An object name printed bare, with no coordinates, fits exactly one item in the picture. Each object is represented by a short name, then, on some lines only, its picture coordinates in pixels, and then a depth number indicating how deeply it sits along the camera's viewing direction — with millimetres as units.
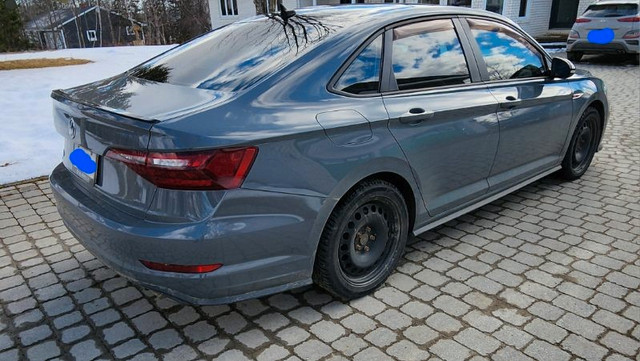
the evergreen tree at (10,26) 37500
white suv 12891
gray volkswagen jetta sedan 2207
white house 20891
